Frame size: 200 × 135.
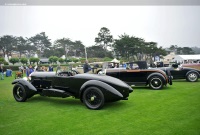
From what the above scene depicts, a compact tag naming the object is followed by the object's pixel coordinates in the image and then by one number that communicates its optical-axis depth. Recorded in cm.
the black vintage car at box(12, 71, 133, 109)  550
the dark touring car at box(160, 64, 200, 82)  1164
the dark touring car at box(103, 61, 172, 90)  909
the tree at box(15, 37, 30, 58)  8156
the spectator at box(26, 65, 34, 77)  1706
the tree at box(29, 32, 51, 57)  9462
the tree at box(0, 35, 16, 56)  7800
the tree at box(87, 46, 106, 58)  7444
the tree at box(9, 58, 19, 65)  4312
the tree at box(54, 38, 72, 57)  8581
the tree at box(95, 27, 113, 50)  7684
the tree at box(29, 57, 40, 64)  4734
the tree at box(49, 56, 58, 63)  5432
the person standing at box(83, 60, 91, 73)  1162
